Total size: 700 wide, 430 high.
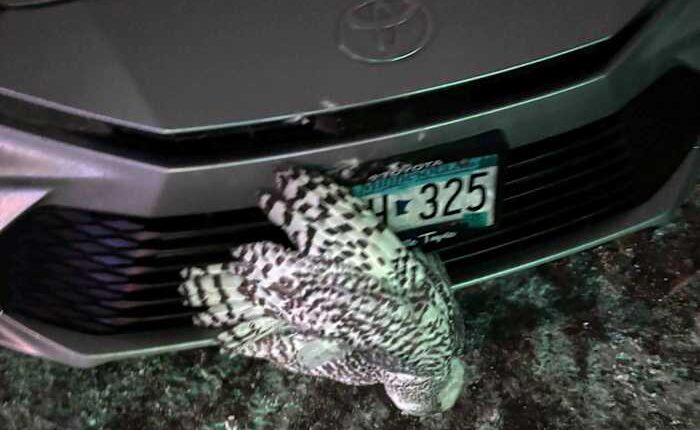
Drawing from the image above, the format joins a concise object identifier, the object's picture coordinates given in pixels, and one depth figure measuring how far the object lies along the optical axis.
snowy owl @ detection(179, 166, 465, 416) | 0.88
